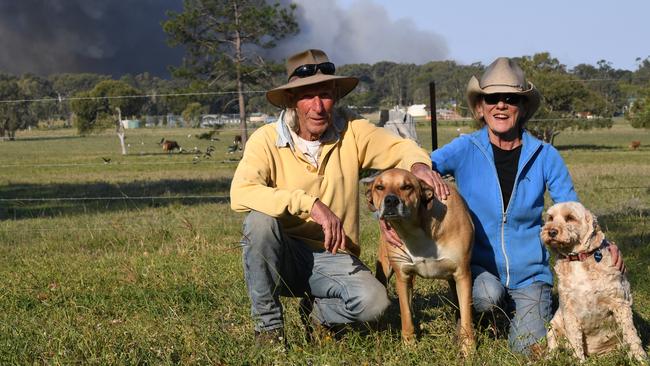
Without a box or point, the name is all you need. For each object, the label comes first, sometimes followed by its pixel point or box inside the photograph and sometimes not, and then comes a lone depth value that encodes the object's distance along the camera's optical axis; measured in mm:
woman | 4363
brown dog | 4020
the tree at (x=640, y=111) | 29269
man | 4211
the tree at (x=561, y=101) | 31703
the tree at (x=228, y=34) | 28281
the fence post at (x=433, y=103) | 8352
